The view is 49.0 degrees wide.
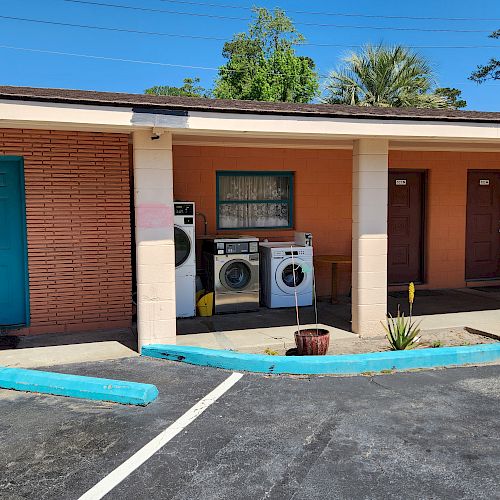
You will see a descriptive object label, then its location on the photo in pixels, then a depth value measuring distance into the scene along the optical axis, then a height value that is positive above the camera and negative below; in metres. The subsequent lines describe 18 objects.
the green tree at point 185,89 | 32.16 +7.57
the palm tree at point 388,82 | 18.38 +4.59
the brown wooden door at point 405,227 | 10.91 -0.21
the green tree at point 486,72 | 21.52 +5.70
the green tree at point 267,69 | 24.28 +6.83
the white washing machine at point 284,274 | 9.18 -0.96
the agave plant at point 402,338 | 6.61 -1.47
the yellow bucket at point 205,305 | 8.81 -1.40
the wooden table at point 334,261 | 9.54 -0.78
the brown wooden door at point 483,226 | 11.38 -0.21
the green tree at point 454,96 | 25.63 +5.73
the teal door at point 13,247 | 7.60 -0.39
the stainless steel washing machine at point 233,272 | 8.84 -0.90
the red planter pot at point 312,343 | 6.29 -1.45
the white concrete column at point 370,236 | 7.41 -0.27
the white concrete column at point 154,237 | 6.57 -0.23
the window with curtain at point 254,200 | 9.92 +0.32
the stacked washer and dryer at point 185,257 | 8.66 -0.62
